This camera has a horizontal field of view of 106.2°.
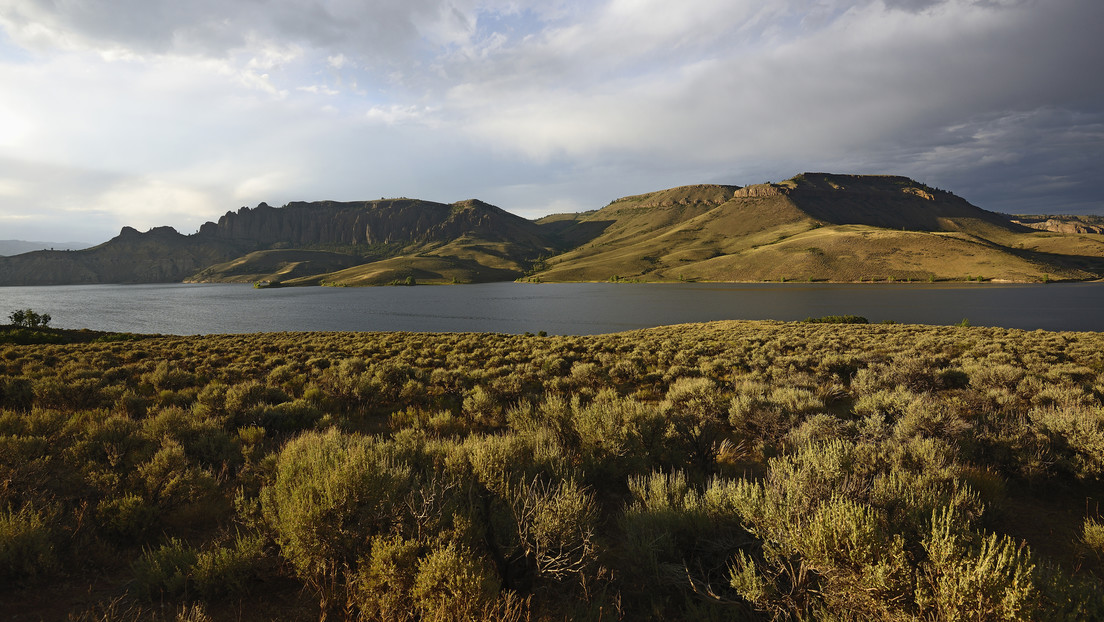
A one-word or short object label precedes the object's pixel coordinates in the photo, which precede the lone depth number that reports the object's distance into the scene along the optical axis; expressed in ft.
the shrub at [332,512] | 11.16
